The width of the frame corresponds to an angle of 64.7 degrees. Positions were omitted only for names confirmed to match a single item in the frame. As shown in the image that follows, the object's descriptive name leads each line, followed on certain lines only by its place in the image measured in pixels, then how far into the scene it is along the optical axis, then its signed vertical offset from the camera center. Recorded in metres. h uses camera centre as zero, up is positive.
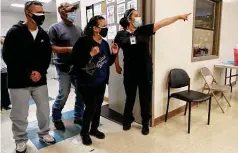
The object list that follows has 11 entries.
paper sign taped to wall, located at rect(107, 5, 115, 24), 2.97 +0.56
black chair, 2.50 -0.53
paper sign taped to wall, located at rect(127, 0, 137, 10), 2.48 +0.61
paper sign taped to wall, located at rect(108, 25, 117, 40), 2.99 +0.29
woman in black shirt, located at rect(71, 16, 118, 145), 2.02 -0.16
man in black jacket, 1.85 -0.14
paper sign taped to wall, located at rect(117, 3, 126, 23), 2.72 +0.58
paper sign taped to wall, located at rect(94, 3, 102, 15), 3.31 +0.73
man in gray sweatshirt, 2.35 +0.07
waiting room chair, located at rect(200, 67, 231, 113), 3.19 -0.67
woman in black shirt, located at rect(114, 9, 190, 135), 2.25 -0.10
